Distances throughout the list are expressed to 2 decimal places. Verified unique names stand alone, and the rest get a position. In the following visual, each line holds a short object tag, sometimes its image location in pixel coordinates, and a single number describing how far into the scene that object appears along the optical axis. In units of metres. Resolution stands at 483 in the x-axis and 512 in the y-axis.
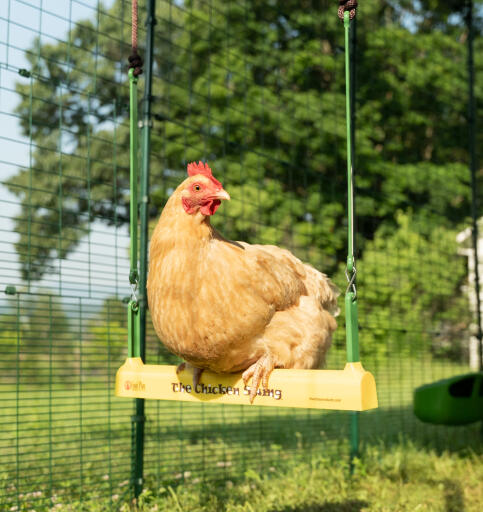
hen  2.19
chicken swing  1.98
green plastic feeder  4.91
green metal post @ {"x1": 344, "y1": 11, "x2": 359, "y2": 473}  2.05
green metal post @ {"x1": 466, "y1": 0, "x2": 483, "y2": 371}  5.96
